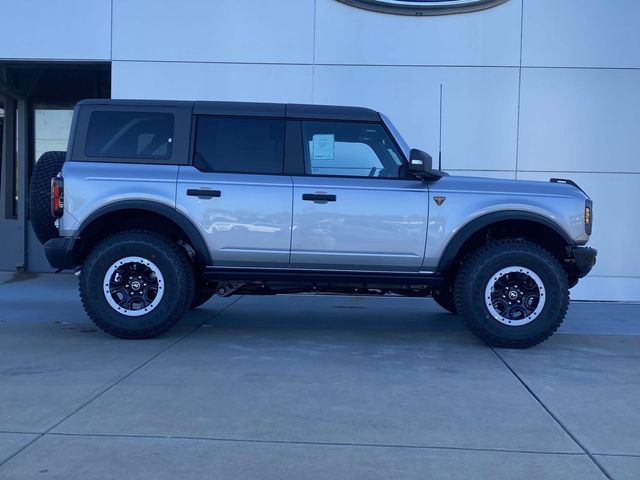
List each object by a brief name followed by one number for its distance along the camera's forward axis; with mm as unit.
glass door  13258
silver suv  6613
